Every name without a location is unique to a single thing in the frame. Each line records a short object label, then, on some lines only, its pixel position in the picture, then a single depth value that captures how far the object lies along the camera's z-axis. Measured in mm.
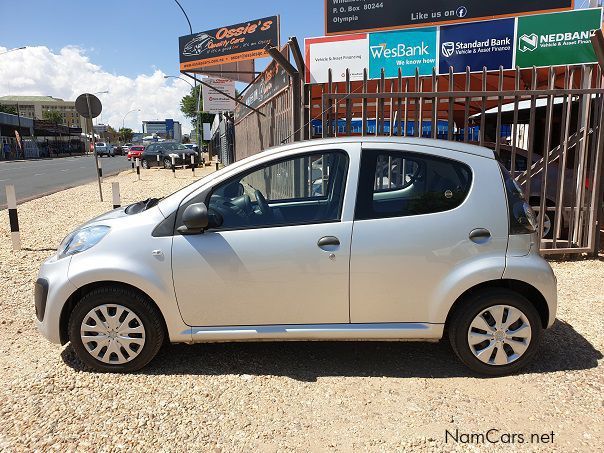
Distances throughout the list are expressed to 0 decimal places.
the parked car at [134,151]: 41178
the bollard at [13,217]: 7160
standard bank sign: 7820
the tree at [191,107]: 69562
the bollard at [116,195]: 8452
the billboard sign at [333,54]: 8336
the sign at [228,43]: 17547
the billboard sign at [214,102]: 27781
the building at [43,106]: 132000
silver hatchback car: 3289
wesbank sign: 8484
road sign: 11922
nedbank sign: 7473
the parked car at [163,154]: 30000
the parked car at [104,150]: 63631
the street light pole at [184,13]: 25306
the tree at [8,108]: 92762
